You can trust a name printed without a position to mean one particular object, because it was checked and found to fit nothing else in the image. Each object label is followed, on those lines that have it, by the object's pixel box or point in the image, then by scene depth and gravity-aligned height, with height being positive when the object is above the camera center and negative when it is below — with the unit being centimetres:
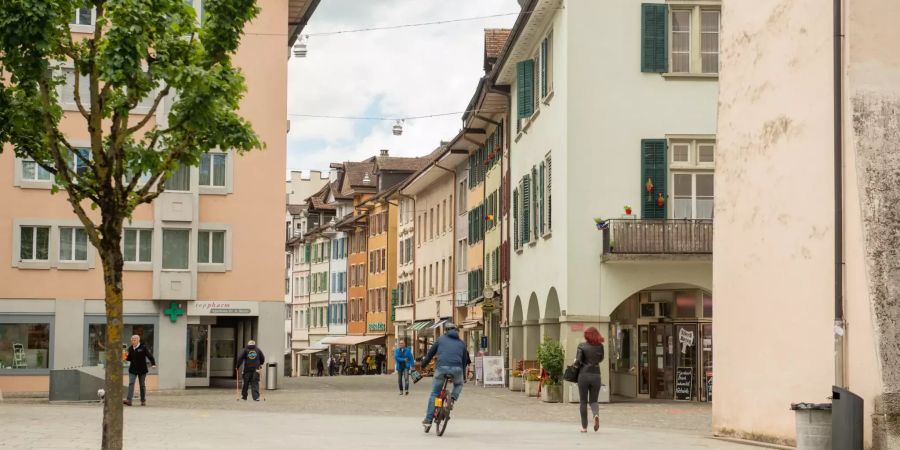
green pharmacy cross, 4409 +34
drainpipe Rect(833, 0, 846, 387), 1694 +137
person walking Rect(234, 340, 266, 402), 3509 -95
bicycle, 2138 -123
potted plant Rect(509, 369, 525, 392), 4332 -170
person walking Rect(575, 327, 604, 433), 2225 -66
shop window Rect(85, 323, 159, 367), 4331 -47
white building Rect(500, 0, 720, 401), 3372 +423
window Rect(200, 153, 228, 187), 4484 +475
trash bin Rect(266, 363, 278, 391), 4453 -162
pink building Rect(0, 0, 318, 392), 4303 +197
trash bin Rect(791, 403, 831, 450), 1636 -109
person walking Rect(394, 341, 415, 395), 4200 -112
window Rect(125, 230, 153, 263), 4416 +236
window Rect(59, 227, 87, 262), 4369 +233
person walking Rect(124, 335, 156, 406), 3231 -83
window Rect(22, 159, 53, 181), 4356 +448
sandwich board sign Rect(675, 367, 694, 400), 3662 -140
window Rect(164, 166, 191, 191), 4444 +436
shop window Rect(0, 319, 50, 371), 4278 -75
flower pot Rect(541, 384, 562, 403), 3488 -161
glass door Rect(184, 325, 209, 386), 4606 -111
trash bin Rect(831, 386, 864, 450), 1570 -98
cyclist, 2148 -54
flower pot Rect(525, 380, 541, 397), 3853 -165
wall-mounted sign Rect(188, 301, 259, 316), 4441 +44
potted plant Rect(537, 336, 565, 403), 3438 -93
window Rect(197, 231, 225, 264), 4475 +232
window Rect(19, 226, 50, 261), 4334 +231
